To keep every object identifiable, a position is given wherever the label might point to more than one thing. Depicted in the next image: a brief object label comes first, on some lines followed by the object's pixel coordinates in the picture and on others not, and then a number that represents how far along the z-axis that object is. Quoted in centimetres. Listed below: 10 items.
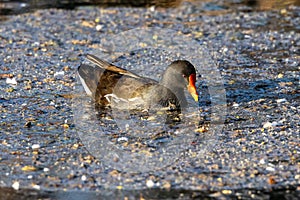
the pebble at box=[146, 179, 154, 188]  1195
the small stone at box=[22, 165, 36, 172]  1273
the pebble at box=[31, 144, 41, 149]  1387
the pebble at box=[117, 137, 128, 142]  1427
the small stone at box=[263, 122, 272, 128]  1484
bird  1563
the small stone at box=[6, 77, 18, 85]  1822
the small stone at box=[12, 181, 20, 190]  1194
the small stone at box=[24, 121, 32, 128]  1509
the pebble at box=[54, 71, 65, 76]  1905
